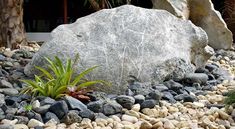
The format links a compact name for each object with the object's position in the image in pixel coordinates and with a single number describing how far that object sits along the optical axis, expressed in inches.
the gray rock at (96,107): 142.6
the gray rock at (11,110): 134.6
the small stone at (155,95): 156.6
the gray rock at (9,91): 153.4
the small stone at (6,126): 122.3
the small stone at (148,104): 151.2
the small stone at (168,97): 161.0
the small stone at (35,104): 138.1
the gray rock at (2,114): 131.2
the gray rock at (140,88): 161.4
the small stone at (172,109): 151.4
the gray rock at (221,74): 205.0
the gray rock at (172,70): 175.6
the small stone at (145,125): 130.0
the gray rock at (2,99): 140.6
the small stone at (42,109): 135.6
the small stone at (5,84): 162.9
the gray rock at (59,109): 135.0
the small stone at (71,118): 133.3
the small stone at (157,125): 131.1
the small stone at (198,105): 156.9
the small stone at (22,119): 129.7
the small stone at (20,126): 125.8
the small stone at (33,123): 128.1
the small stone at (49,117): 133.1
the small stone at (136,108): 147.5
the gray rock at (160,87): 168.1
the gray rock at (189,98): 162.7
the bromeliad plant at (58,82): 148.8
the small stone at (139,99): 153.6
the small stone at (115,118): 139.1
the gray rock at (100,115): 139.2
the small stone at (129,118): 138.8
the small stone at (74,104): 139.0
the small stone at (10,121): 128.3
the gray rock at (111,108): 142.3
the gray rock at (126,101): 148.3
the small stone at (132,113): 143.3
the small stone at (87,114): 136.9
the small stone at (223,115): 143.9
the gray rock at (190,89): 173.9
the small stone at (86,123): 131.2
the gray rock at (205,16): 285.7
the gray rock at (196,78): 183.5
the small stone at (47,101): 140.2
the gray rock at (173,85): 172.2
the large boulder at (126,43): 171.9
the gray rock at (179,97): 163.6
